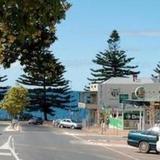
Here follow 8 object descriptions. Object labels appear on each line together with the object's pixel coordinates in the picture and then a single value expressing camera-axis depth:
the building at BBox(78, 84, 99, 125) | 103.06
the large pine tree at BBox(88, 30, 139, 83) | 108.44
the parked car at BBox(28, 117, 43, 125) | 99.03
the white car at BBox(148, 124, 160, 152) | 32.81
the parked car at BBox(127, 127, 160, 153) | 33.25
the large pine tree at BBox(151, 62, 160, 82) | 103.62
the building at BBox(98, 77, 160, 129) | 80.55
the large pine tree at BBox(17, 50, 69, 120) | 108.19
